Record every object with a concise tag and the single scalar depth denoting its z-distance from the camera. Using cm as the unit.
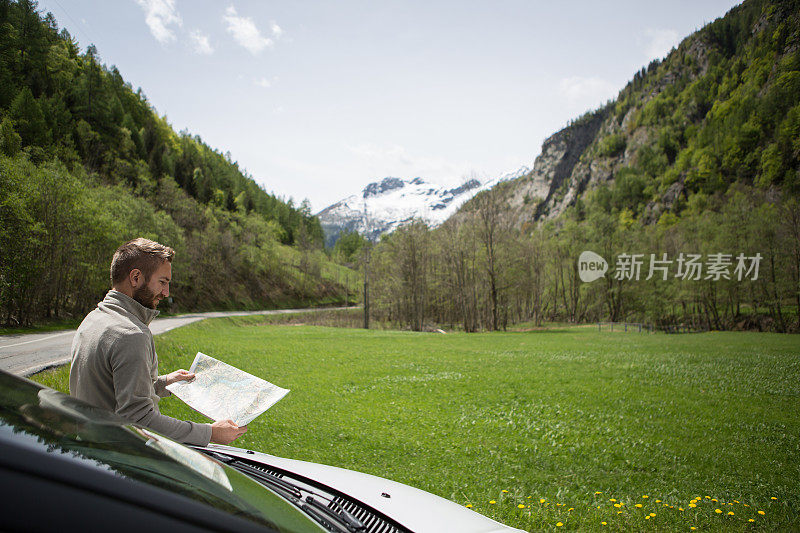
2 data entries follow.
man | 208
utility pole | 4209
